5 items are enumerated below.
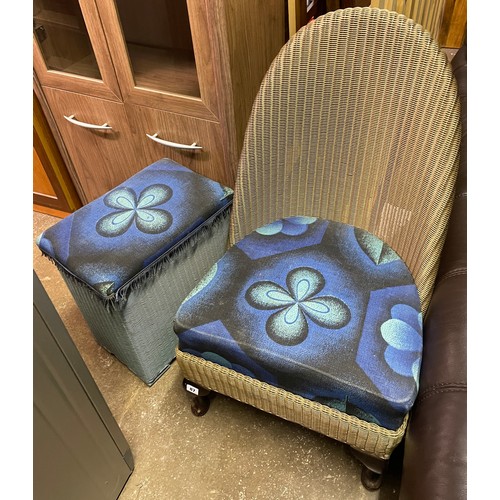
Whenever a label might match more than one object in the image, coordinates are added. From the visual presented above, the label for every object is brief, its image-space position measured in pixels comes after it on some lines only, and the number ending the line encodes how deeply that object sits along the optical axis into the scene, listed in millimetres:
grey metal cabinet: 749
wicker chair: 922
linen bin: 1131
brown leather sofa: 651
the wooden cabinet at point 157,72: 1188
